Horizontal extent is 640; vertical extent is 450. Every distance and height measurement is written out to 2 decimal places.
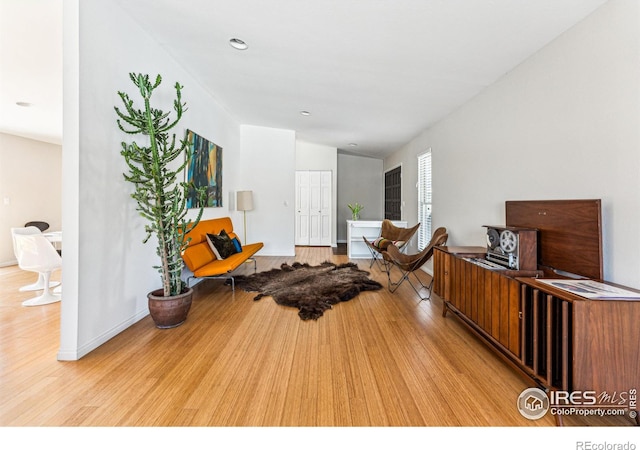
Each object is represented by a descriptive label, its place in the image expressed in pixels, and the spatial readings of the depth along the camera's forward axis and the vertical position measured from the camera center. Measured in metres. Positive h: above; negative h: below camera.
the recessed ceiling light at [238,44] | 3.02 +1.87
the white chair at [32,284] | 3.95 -0.84
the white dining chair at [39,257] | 3.48 -0.43
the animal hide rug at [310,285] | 3.47 -0.89
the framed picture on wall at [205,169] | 4.07 +0.83
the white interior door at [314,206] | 8.47 +0.49
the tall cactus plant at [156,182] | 2.58 +0.37
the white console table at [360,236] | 6.53 -0.30
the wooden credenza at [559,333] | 1.48 -0.62
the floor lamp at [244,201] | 6.10 +0.45
